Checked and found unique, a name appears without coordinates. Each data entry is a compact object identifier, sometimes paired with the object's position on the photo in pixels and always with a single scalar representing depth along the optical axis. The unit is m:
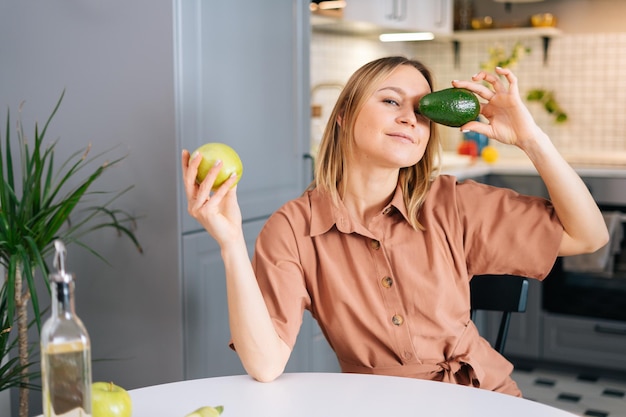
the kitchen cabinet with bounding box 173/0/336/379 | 2.42
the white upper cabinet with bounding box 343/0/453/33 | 3.90
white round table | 1.29
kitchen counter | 3.83
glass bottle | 0.89
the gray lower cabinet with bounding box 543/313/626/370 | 3.83
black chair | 1.98
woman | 1.70
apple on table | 1.08
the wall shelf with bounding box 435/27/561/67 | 4.50
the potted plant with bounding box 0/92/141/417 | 1.99
